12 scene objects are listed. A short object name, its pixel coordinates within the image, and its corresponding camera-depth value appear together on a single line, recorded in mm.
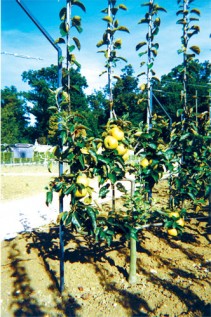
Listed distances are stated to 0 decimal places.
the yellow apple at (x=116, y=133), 2545
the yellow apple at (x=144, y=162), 3045
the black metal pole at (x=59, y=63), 2895
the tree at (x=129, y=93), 42528
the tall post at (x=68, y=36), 2893
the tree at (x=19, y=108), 59281
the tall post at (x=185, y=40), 4434
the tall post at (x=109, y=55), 3878
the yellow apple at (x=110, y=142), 2498
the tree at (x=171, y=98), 45397
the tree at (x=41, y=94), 58000
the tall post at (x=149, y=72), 3811
